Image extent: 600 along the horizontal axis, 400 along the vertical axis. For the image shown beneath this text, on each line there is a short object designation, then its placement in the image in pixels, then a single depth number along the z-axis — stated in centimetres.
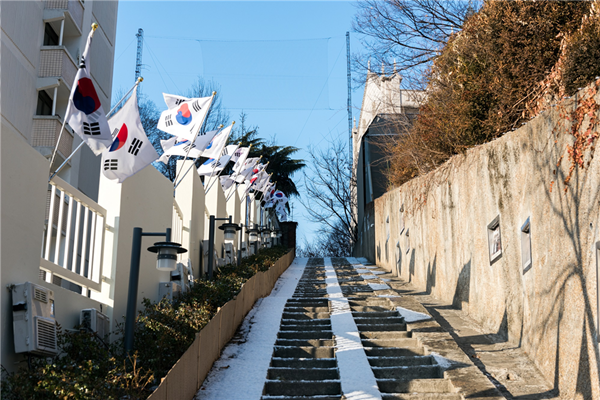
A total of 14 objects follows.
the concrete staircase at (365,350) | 656
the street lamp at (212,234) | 1062
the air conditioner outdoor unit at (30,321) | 472
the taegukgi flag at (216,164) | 1350
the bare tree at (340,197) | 3488
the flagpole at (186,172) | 1157
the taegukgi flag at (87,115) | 618
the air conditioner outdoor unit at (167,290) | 902
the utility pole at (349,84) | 3831
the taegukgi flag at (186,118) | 1018
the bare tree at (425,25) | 1405
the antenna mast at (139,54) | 3488
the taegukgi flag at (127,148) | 684
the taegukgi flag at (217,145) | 1316
